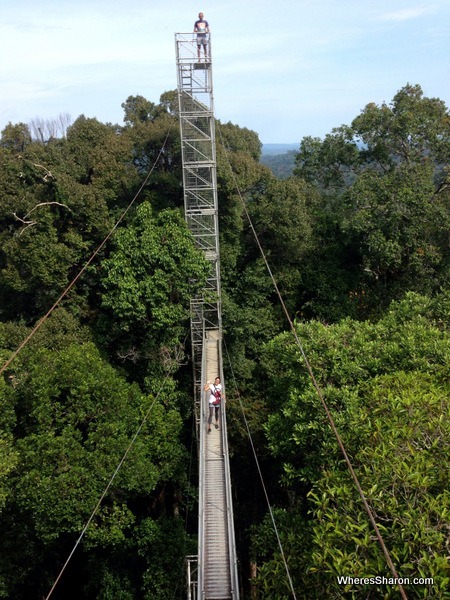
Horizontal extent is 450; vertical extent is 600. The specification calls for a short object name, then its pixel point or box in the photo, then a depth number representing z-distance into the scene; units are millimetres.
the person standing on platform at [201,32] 13914
